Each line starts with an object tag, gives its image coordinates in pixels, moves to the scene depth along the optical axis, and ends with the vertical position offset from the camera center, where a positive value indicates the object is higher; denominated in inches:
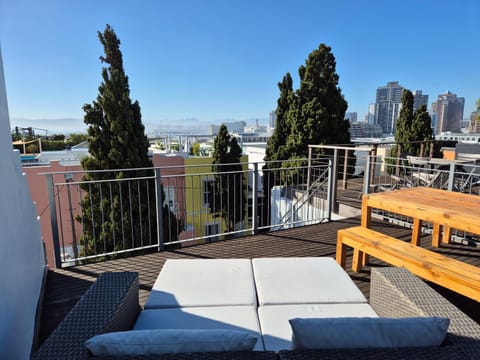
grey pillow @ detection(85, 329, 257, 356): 36.2 -26.7
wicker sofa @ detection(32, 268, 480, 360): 37.1 -31.4
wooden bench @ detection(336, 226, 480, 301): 77.0 -39.0
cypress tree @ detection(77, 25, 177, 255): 309.6 -11.4
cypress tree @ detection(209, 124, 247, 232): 454.7 -21.6
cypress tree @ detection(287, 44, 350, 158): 438.3 +54.0
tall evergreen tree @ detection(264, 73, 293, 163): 480.4 +32.9
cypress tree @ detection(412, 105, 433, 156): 494.9 +23.3
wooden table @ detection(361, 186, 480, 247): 91.1 -25.0
